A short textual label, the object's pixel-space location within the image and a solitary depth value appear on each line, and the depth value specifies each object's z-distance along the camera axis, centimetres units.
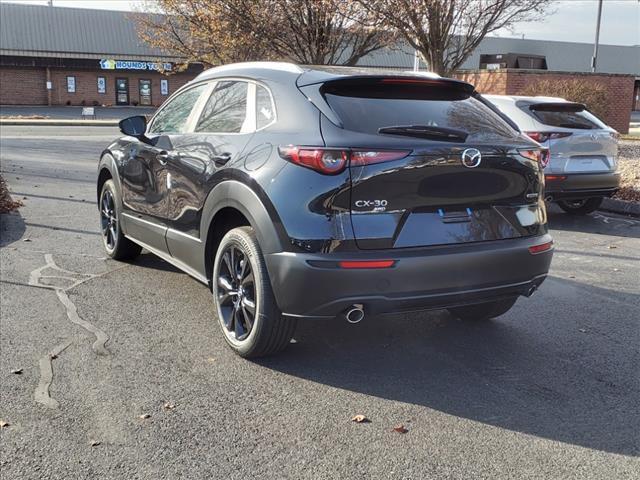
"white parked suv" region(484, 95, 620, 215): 863
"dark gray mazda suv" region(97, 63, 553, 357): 363
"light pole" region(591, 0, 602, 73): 3469
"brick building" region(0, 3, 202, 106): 4647
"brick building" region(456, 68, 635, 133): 2108
